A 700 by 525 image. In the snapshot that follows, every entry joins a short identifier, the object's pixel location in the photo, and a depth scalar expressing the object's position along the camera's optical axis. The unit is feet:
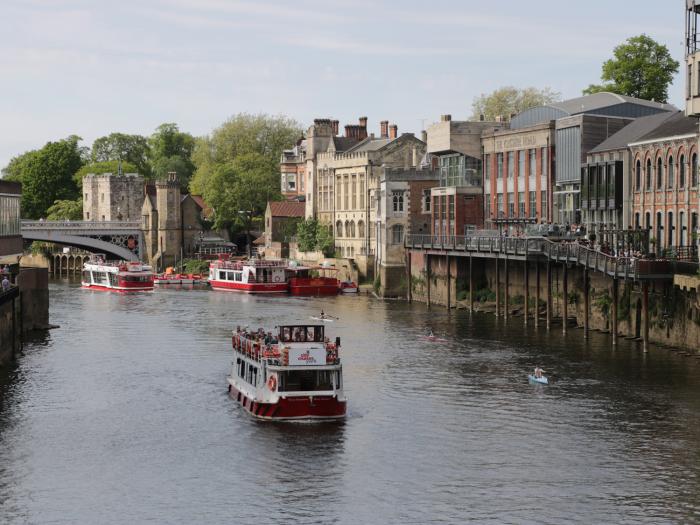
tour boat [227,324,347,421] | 195.00
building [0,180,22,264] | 292.20
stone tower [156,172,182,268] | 609.83
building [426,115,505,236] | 405.18
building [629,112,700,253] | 288.51
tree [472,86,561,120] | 587.68
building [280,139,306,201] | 637.30
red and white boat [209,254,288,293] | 475.43
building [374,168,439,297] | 442.50
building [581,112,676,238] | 321.32
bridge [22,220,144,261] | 570.46
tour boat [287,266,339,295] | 458.09
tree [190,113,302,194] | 649.20
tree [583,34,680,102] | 436.35
